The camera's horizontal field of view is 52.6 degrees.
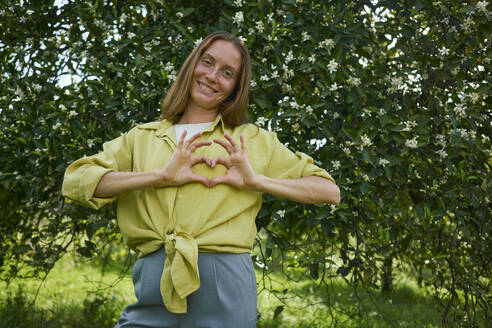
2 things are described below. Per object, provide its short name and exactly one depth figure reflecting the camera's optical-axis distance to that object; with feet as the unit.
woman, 4.75
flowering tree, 8.20
